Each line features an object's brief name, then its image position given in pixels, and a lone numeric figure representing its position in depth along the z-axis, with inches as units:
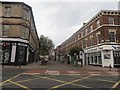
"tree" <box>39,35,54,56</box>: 1117.1
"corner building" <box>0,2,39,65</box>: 584.2
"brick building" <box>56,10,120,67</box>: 616.6
